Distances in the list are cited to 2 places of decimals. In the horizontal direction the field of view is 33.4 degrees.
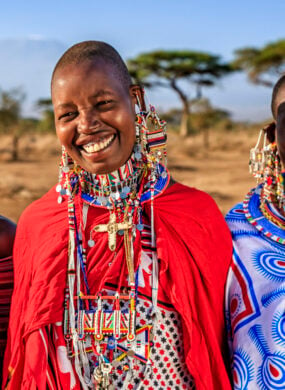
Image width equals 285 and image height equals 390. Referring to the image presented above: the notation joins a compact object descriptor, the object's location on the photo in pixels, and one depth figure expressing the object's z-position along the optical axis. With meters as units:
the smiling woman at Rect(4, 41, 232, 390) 1.75
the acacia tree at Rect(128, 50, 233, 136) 26.89
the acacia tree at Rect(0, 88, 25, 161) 16.92
